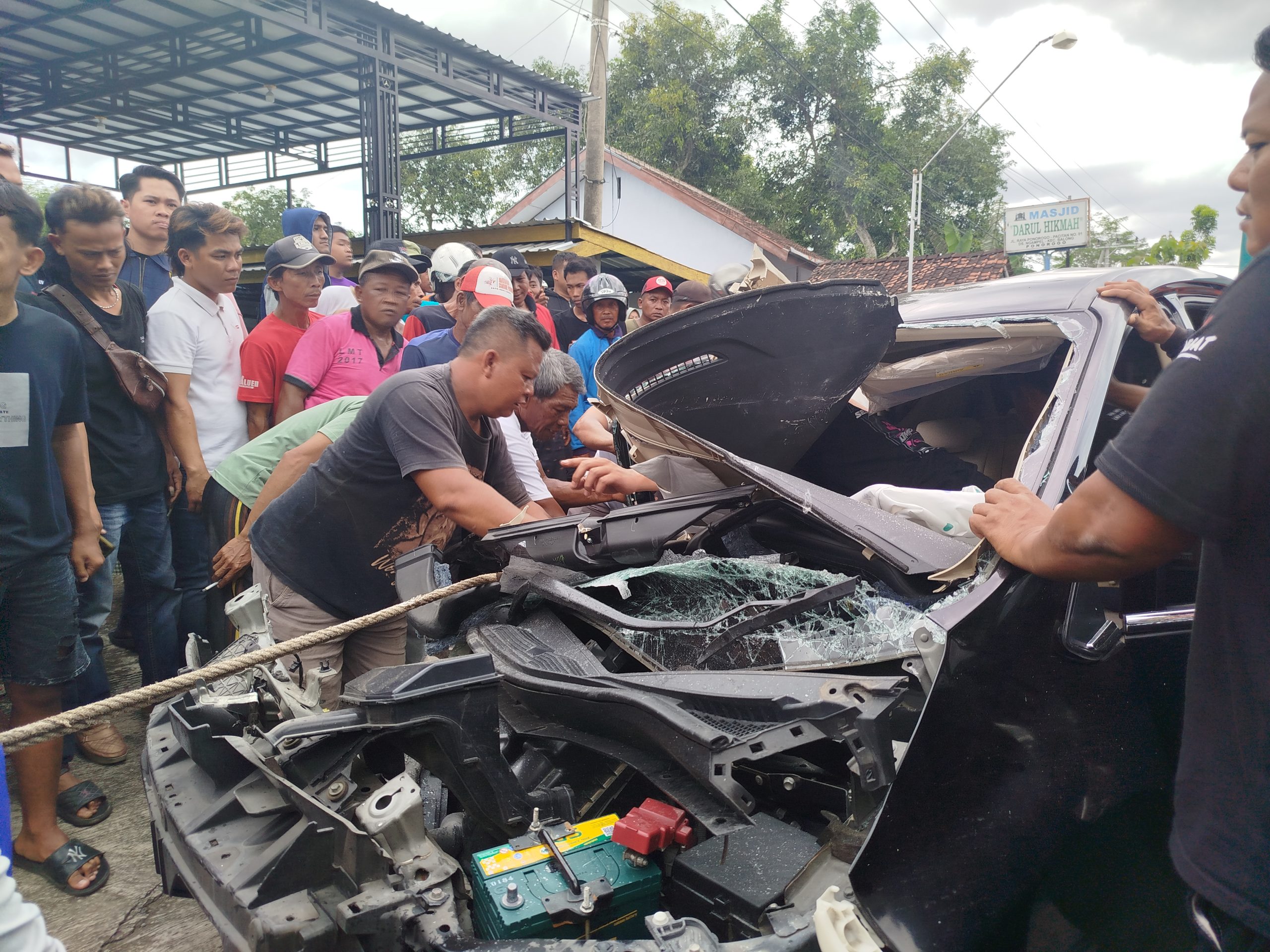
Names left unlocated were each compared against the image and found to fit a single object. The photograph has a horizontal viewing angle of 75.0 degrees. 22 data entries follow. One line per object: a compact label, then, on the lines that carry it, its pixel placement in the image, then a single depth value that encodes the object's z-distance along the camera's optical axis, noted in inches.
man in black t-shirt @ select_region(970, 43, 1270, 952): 42.3
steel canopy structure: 364.8
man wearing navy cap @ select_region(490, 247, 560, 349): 210.7
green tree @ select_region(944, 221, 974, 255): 979.3
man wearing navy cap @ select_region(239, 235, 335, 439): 153.8
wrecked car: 55.8
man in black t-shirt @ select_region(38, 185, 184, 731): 125.8
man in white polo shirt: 142.7
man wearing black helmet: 205.8
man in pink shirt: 152.2
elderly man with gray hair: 135.3
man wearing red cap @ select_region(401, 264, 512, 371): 156.0
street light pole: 679.5
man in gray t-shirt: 109.5
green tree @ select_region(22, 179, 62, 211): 958.1
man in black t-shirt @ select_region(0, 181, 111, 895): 104.4
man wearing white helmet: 228.5
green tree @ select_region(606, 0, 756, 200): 1075.9
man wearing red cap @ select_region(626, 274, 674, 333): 230.5
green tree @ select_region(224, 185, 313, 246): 1250.0
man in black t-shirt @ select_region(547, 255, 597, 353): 230.5
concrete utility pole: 498.6
